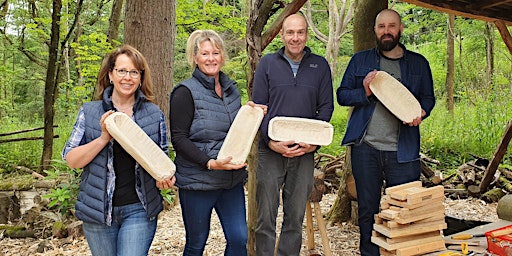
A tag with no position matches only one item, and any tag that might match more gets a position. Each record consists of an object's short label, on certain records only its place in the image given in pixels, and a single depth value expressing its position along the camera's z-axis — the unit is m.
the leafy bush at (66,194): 4.47
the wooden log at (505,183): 5.73
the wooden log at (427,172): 5.77
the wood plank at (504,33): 3.86
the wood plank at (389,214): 2.40
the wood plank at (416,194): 2.36
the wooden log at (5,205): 5.20
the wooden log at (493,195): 5.55
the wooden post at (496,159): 4.94
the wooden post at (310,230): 3.45
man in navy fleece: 2.49
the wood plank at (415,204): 2.38
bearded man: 2.77
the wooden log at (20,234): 4.50
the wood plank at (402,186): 2.49
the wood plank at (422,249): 2.41
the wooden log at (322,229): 3.25
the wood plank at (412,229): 2.41
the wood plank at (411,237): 2.44
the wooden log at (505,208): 3.23
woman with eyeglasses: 1.88
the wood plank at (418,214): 2.38
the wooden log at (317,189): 3.24
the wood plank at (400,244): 2.42
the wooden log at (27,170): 6.79
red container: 2.30
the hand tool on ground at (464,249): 2.53
